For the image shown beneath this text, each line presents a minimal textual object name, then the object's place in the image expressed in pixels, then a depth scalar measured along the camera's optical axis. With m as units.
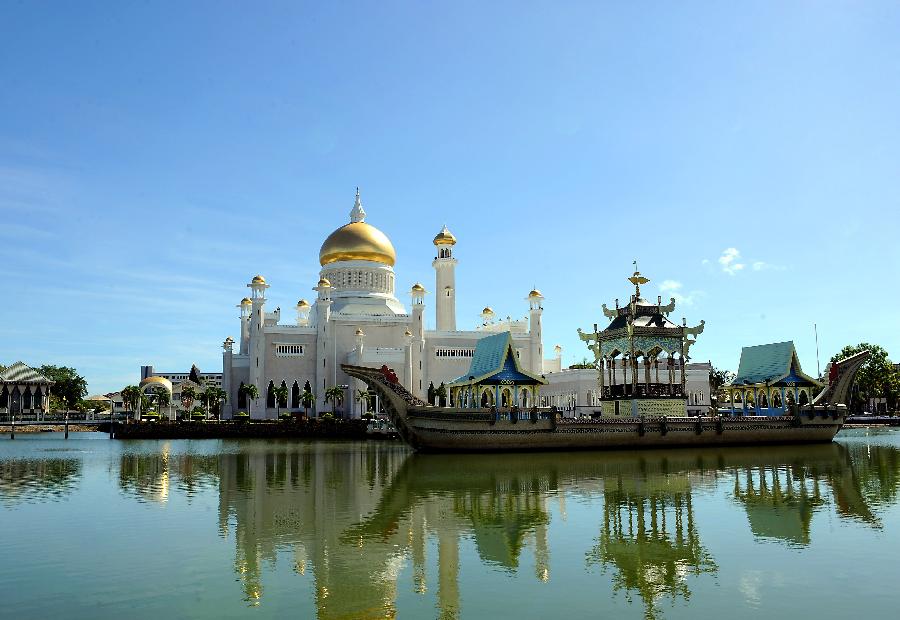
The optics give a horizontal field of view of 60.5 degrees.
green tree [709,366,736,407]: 92.25
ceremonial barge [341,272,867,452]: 33.50
